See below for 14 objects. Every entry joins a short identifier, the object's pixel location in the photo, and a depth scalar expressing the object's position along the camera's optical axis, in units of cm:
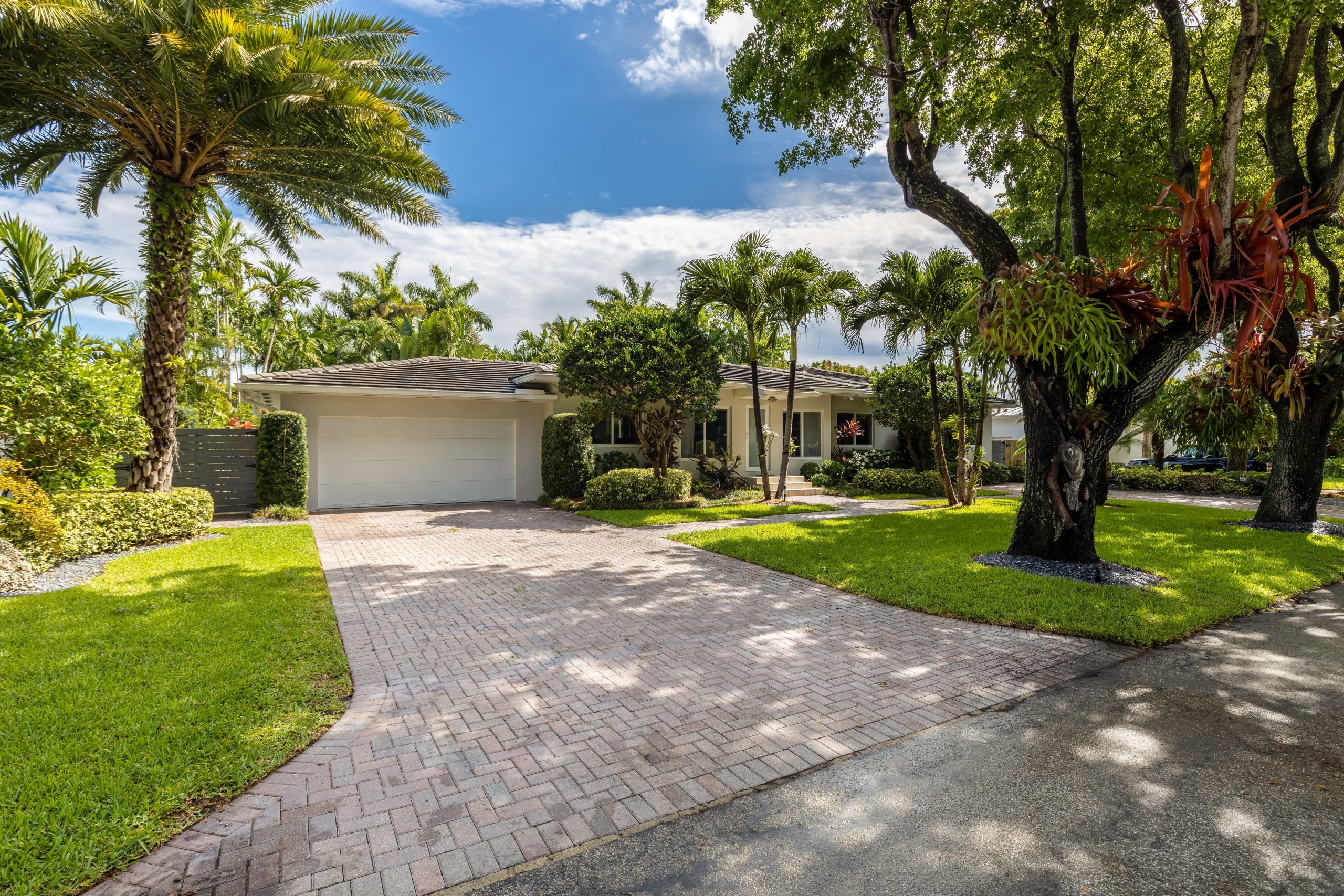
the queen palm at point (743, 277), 1328
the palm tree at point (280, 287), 2262
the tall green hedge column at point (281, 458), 1245
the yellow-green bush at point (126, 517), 803
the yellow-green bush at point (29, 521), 707
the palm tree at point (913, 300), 1292
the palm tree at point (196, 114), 821
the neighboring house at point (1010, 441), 2503
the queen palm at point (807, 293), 1323
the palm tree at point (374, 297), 3231
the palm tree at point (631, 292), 3206
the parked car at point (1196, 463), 2483
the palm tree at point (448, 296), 3322
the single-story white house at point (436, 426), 1380
